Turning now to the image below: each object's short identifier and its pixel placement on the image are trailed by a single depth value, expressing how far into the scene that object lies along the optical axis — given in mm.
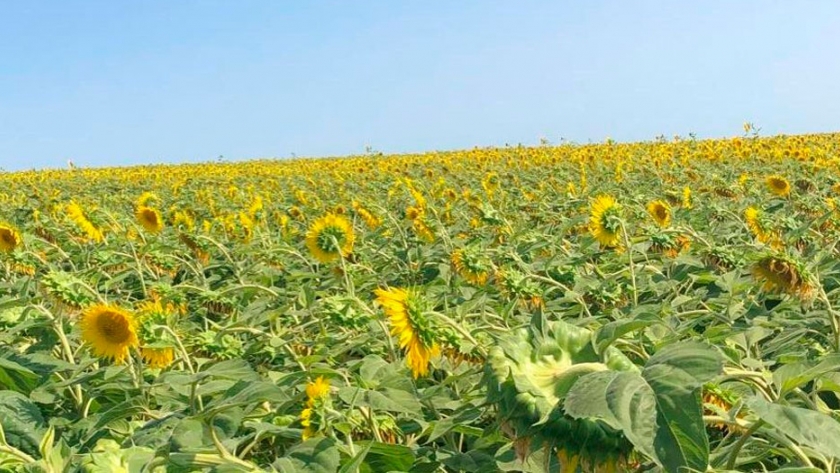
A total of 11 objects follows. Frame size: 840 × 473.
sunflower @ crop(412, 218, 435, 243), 4887
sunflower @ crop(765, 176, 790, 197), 5738
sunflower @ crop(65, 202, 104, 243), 5273
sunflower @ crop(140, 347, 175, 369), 2465
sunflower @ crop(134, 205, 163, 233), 5188
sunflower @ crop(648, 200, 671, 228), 4746
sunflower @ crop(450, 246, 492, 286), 3275
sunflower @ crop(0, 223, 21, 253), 3869
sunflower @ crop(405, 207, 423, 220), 5379
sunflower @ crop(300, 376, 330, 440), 1567
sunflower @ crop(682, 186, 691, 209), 6447
